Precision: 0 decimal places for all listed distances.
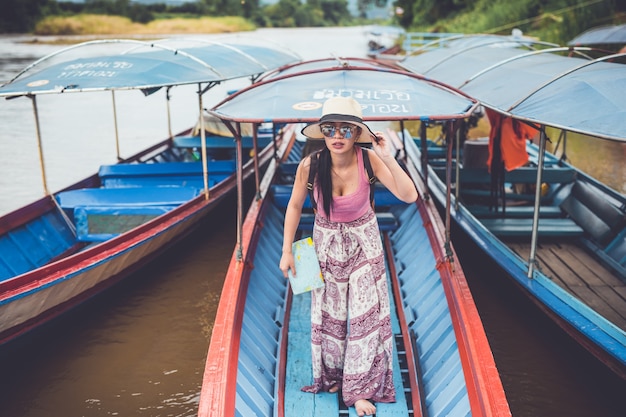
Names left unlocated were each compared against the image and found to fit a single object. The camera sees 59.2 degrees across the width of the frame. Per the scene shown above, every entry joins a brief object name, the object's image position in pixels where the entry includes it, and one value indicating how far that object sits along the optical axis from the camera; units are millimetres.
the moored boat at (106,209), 4617
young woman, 2744
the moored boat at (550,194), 3857
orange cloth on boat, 5859
